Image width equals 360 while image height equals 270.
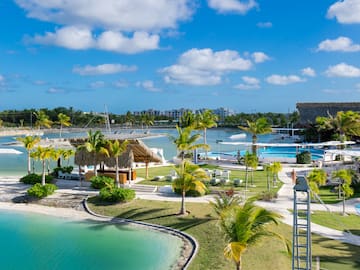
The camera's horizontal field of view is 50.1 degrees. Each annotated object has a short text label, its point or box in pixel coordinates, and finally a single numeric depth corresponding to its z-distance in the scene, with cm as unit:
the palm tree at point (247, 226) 944
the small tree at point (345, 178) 1861
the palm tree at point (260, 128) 3356
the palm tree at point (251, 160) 2348
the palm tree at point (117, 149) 2280
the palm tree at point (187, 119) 3917
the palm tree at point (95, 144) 2426
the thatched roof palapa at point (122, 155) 2467
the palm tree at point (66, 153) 2567
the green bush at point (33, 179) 2561
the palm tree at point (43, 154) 2375
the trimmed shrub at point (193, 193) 2202
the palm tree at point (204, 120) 3747
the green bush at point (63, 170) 2729
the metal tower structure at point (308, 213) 878
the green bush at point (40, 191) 2239
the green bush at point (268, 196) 2089
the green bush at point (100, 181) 2380
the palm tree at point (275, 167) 2219
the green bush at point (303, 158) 3356
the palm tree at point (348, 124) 4019
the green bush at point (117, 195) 2064
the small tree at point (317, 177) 2042
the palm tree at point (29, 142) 2556
